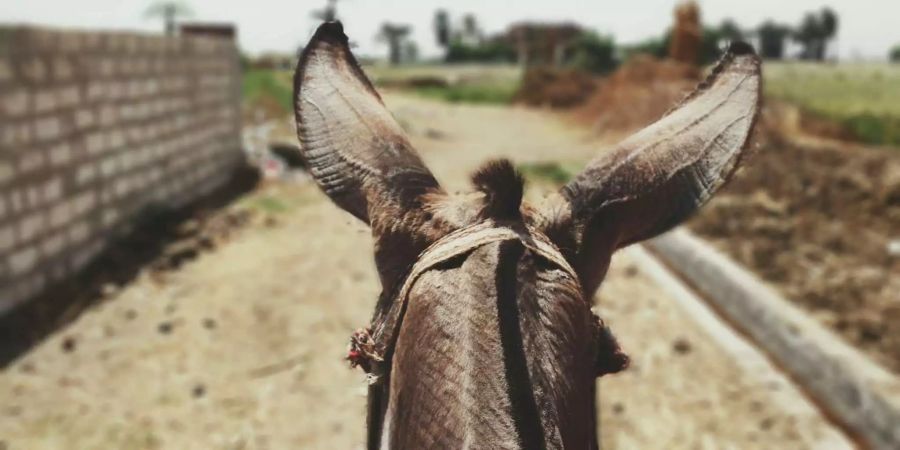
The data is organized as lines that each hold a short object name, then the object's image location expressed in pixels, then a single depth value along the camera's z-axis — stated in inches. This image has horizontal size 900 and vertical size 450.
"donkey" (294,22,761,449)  56.1
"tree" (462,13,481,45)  4407.0
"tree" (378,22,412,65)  3853.3
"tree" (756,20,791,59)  2317.1
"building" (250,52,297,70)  2206.2
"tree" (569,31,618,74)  2440.2
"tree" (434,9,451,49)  4330.0
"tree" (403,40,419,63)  4308.6
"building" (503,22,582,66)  2687.0
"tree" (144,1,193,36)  2645.2
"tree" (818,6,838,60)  2942.9
